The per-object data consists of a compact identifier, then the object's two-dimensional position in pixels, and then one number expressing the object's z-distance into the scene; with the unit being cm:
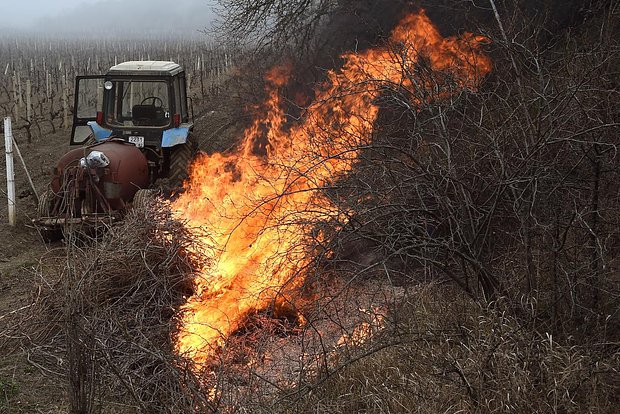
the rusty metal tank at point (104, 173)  837
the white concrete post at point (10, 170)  967
